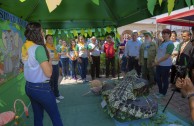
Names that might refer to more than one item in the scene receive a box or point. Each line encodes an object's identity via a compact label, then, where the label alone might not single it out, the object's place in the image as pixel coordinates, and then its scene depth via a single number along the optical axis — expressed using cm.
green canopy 282
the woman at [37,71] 169
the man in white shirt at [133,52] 515
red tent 398
